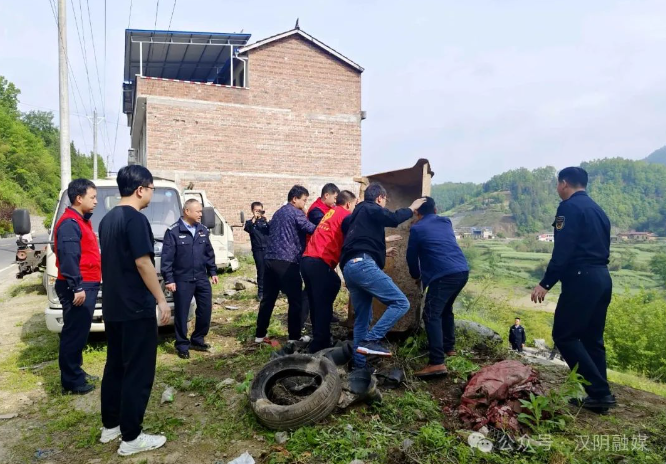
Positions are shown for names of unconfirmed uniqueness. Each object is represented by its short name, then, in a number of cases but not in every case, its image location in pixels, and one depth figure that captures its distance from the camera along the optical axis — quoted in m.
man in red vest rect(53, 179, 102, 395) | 4.19
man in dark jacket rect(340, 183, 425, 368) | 3.93
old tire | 3.28
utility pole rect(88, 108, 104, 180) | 34.19
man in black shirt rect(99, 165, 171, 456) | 3.00
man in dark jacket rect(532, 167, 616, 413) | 3.60
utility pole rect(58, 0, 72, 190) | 11.08
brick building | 16.44
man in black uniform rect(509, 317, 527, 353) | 10.52
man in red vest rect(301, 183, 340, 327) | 5.25
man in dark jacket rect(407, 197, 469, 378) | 4.16
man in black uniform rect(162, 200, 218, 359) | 5.19
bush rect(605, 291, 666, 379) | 24.48
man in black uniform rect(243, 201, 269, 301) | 7.89
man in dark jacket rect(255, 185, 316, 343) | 5.11
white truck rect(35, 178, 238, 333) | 5.23
